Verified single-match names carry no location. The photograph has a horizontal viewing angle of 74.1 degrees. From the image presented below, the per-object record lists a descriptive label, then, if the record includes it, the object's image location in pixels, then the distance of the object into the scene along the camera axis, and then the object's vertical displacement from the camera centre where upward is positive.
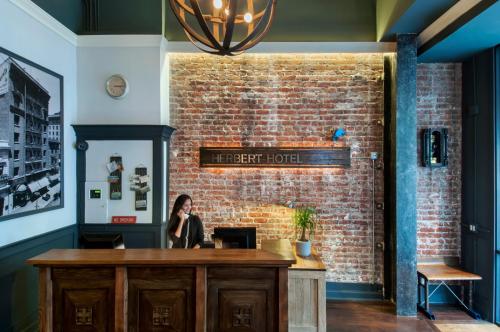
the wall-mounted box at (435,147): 4.76 +0.29
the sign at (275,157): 4.83 +0.14
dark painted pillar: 4.40 -0.15
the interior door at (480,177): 4.28 -0.13
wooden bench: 4.37 -1.45
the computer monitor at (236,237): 3.34 -0.71
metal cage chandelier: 1.95 +0.94
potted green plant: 4.00 -0.91
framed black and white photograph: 3.28 +0.32
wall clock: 4.63 +1.12
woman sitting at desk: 3.99 -0.73
